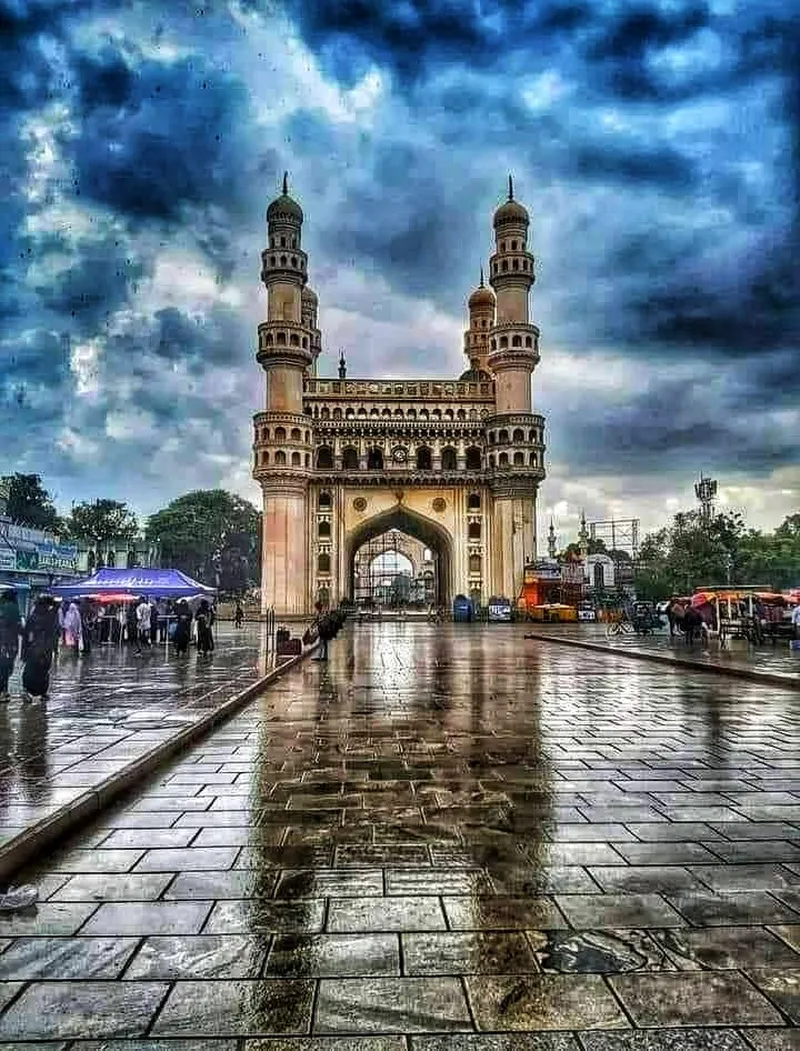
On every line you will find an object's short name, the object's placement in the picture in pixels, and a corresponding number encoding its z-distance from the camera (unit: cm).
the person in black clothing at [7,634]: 1034
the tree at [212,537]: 6875
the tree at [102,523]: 6406
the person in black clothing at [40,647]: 994
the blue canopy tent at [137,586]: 1905
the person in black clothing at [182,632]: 1825
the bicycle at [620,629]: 2855
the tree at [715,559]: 4766
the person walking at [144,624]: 2192
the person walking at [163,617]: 2262
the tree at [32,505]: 5859
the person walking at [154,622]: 2203
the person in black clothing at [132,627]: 2300
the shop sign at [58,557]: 3186
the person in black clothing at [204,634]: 1835
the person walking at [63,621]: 2014
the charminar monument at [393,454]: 4719
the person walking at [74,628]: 1855
